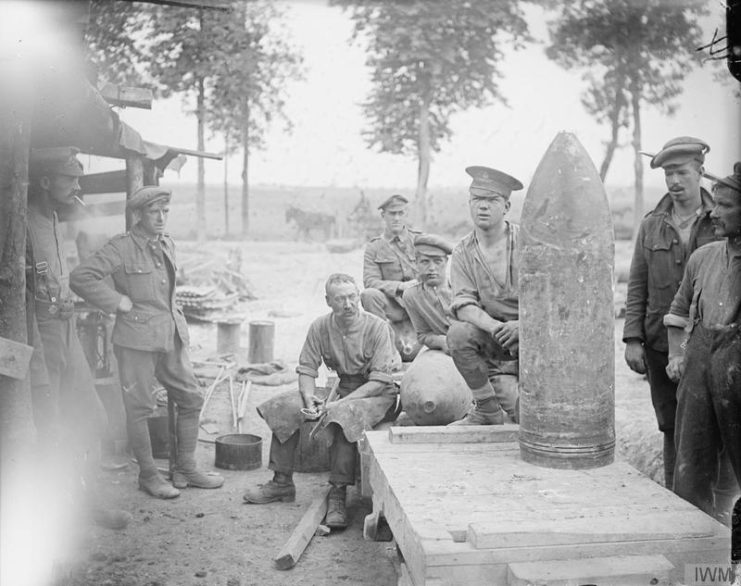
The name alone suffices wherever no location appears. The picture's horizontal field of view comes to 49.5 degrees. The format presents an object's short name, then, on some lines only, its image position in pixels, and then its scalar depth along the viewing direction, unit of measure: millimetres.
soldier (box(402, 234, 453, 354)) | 5906
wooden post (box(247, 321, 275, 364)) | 10305
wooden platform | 2770
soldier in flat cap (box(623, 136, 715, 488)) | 4570
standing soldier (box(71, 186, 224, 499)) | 5629
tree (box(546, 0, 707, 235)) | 10594
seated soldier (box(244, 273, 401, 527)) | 5266
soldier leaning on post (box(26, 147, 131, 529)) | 4922
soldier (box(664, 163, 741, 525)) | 3568
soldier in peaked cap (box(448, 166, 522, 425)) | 4617
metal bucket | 6332
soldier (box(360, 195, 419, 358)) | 8508
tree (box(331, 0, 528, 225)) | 11414
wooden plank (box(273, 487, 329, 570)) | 4516
